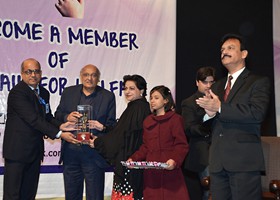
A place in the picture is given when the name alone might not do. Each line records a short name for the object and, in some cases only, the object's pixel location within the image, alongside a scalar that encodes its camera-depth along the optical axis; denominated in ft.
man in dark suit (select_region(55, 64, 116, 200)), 13.91
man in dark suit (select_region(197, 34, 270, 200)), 9.49
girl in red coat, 12.39
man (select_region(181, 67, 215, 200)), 13.73
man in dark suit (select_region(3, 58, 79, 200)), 14.14
